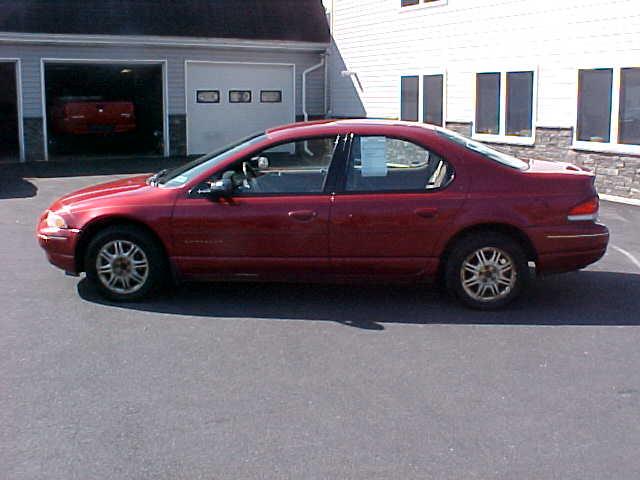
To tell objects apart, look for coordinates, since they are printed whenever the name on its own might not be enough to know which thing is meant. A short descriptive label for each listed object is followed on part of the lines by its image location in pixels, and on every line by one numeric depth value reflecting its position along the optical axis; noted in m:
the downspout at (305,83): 23.70
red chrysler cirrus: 7.39
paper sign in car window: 7.55
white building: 14.00
